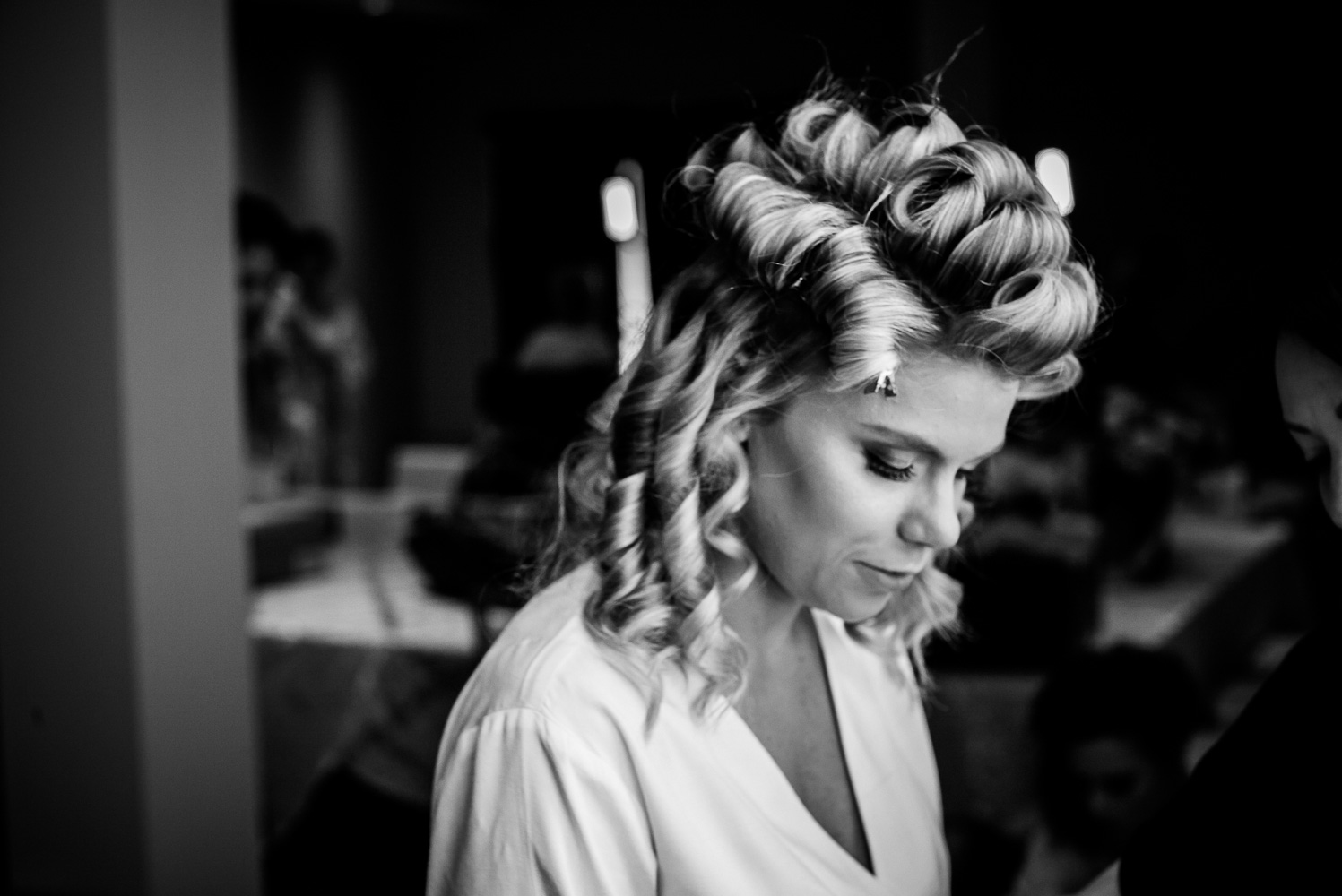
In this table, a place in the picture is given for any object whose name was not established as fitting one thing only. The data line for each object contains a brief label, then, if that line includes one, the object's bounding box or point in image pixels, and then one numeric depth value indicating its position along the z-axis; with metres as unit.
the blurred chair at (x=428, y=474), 4.47
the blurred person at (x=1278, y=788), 0.89
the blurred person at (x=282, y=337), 2.59
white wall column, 1.60
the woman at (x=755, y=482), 0.89
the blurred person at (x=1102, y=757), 1.70
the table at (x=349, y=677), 2.30
